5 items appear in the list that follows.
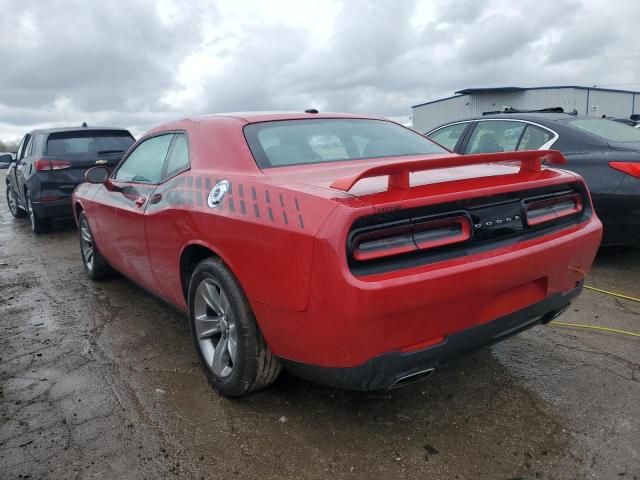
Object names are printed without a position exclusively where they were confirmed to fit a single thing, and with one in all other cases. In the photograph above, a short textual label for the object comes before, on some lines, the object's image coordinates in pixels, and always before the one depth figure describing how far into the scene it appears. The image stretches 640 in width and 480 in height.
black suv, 7.19
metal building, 31.94
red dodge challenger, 1.90
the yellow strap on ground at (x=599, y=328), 3.28
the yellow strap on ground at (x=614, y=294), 3.89
